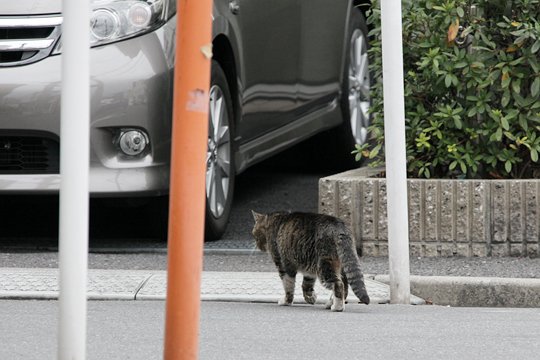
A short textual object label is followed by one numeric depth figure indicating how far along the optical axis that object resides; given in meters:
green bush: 15.72
